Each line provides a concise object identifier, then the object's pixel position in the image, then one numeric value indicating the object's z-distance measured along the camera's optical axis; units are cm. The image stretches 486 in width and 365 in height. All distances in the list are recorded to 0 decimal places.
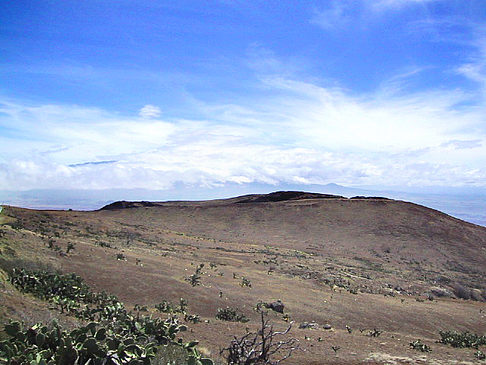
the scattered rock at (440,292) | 2588
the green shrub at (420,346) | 1163
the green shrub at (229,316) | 1286
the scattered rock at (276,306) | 1484
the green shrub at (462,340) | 1283
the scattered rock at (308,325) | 1321
